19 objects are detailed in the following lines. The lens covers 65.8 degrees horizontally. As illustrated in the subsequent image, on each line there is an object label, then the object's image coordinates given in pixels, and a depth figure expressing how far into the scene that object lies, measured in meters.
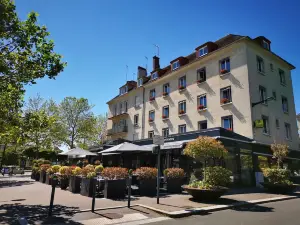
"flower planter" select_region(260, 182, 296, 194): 13.62
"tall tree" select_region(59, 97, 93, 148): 38.38
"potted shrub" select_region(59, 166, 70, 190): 13.43
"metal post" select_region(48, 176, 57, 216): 7.07
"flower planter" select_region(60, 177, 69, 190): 13.43
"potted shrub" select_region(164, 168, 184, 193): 12.68
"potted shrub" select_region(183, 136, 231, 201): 10.05
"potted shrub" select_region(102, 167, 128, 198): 10.59
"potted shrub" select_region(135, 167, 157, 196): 11.67
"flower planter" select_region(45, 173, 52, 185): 16.13
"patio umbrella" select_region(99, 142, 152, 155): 14.71
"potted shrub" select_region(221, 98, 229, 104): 20.23
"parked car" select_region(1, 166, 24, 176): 26.91
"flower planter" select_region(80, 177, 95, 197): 10.97
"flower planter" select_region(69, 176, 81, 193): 12.19
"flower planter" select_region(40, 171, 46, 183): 17.55
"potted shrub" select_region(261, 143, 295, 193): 13.68
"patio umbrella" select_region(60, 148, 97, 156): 19.66
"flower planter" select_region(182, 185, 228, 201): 9.95
